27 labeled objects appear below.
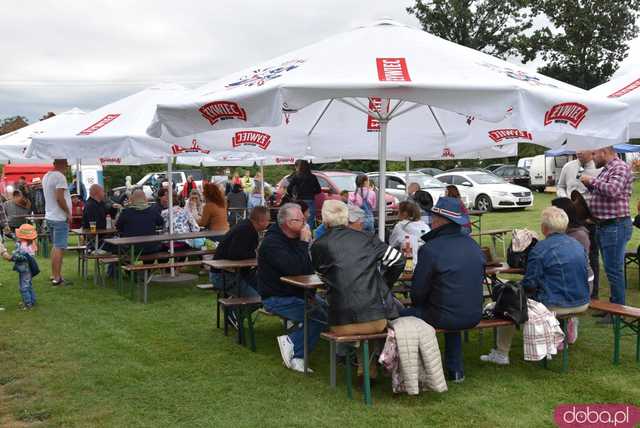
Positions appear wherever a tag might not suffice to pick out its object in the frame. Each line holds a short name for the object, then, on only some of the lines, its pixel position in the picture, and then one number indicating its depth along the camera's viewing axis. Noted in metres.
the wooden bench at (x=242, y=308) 6.18
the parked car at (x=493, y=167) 37.97
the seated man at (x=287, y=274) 5.66
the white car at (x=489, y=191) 22.69
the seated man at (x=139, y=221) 9.46
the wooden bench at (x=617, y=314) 5.37
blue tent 31.91
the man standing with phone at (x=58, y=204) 9.36
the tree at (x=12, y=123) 57.39
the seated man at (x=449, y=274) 4.83
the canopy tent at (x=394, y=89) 4.66
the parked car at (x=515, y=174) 34.94
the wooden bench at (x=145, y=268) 8.27
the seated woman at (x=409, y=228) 7.00
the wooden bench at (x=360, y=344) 4.73
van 33.62
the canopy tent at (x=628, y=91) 6.64
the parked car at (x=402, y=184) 22.00
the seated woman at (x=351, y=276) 4.72
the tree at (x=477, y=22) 51.72
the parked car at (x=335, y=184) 19.19
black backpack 5.15
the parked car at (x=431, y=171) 32.69
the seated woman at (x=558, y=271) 5.36
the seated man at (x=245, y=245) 6.91
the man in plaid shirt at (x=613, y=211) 6.66
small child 7.79
